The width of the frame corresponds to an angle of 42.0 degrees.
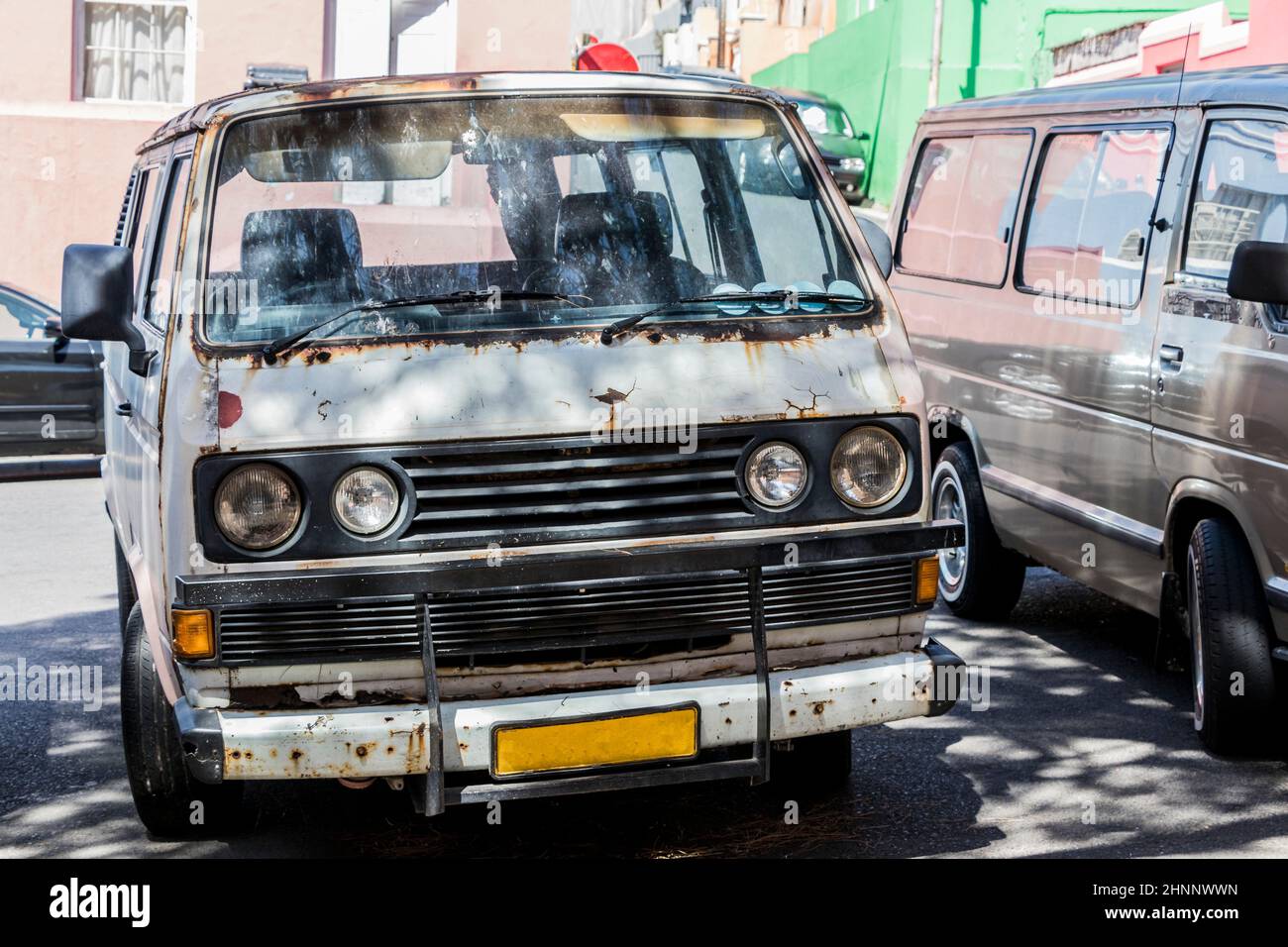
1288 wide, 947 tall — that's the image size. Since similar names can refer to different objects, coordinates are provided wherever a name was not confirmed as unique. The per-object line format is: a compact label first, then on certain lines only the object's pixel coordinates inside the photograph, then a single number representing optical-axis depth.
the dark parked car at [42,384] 11.91
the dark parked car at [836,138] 22.23
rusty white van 3.98
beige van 5.45
